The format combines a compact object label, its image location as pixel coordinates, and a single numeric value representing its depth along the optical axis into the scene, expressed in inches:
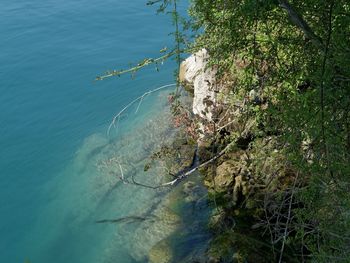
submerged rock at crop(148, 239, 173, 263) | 379.9
